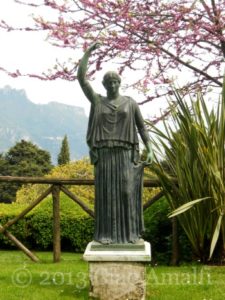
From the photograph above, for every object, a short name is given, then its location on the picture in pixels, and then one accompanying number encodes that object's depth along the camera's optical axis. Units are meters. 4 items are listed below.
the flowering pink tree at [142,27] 7.25
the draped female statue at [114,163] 5.05
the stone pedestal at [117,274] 4.91
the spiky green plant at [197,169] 6.60
